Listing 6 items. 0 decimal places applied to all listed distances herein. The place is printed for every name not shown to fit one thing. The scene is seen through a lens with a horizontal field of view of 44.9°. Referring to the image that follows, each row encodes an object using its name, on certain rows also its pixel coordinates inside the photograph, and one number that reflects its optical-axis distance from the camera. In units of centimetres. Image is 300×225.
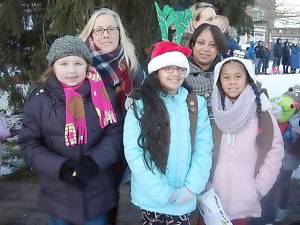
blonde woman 248
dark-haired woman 243
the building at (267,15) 2975
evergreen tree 358
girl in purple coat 212
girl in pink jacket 228
